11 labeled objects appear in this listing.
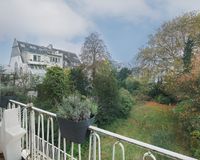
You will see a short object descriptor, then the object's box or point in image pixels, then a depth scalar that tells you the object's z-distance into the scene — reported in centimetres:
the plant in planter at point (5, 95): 172
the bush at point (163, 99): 681
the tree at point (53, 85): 530
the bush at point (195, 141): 425
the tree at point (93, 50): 702
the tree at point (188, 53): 642
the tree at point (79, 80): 615
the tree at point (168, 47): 674
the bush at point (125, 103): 607
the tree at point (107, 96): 576
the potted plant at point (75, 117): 86
